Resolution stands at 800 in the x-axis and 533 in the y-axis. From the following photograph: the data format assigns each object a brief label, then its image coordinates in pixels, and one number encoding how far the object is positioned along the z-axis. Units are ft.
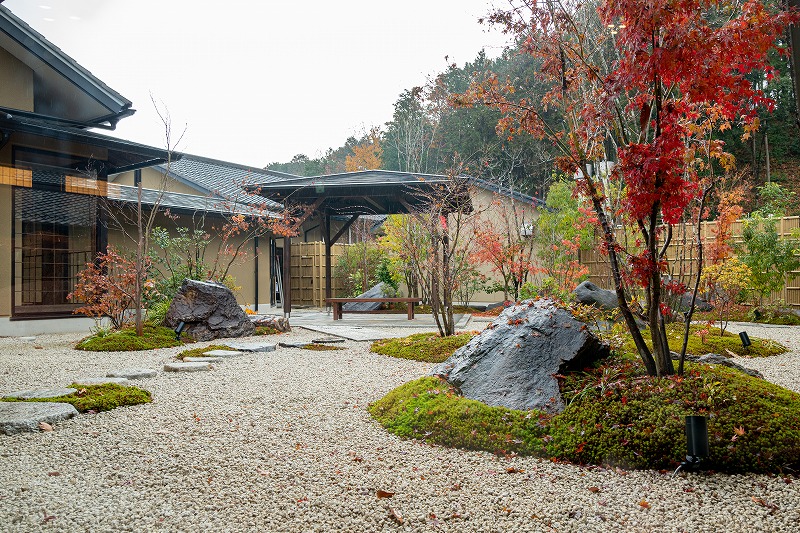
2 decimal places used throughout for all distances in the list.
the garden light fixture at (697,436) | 7.93
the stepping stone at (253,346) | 22.90
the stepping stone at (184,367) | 17.77
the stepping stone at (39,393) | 13.03
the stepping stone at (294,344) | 24.24
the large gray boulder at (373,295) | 45.44
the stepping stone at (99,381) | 14.76
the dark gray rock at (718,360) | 13.85
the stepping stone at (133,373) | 16.19
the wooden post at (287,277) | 38.17
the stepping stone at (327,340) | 25.25
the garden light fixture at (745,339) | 20.29
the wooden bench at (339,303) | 35.84
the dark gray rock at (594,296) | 24.80
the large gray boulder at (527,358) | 10.78
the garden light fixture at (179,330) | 25.49
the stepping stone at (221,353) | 21.02
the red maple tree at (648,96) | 8.96
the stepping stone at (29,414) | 10.62
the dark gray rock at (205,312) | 26.91
